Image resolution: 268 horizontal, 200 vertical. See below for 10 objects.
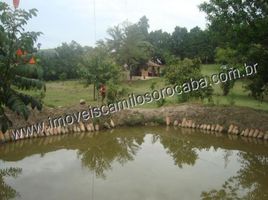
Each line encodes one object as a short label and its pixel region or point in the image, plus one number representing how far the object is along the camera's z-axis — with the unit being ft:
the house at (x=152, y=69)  97.43
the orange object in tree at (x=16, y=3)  16.73
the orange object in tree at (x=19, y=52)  17.74
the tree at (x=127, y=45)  80.19
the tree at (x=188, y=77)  44.62
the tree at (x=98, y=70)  50.62
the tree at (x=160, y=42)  111.26
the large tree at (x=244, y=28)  32.52
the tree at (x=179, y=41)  115.18
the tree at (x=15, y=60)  17.31
